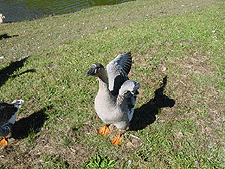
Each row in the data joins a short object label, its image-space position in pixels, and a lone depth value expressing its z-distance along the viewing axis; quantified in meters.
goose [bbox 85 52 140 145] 2.95
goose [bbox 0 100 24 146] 3.70
